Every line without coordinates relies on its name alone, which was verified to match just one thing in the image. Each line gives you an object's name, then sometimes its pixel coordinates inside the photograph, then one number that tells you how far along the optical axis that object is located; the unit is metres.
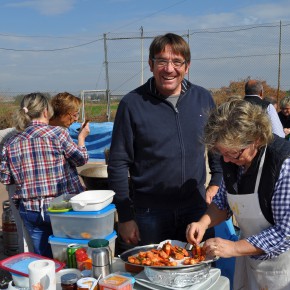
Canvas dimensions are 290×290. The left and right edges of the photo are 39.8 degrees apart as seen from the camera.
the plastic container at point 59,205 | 2.26
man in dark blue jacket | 2.36
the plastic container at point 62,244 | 2.20
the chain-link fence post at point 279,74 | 9.80
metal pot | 3.35
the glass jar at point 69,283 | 1.72
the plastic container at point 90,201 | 2.16
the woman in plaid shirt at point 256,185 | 1.67
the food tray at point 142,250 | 1.73
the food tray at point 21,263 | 1.83
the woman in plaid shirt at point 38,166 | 2.74
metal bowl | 1.66
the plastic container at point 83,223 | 2.18
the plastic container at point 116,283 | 1.61
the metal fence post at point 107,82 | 9.99
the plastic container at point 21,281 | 1.80
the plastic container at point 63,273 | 1.84
